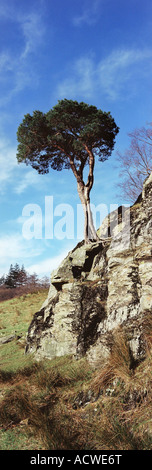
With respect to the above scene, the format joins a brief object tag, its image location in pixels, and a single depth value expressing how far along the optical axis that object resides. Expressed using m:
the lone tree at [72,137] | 14.04
